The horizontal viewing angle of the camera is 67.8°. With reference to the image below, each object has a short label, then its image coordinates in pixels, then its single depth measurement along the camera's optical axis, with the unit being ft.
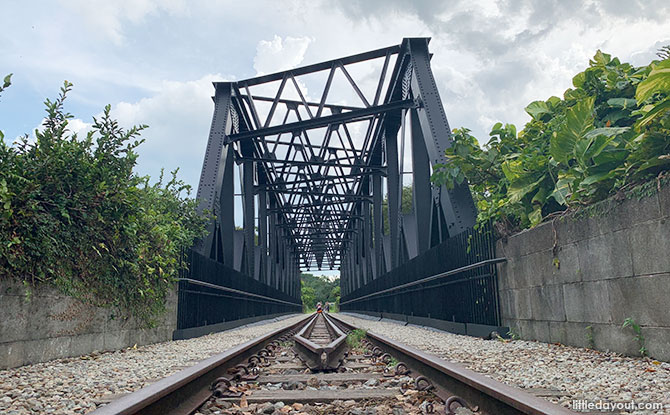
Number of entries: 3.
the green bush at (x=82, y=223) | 15.24
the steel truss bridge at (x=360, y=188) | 31.32
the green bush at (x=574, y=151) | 14.90
